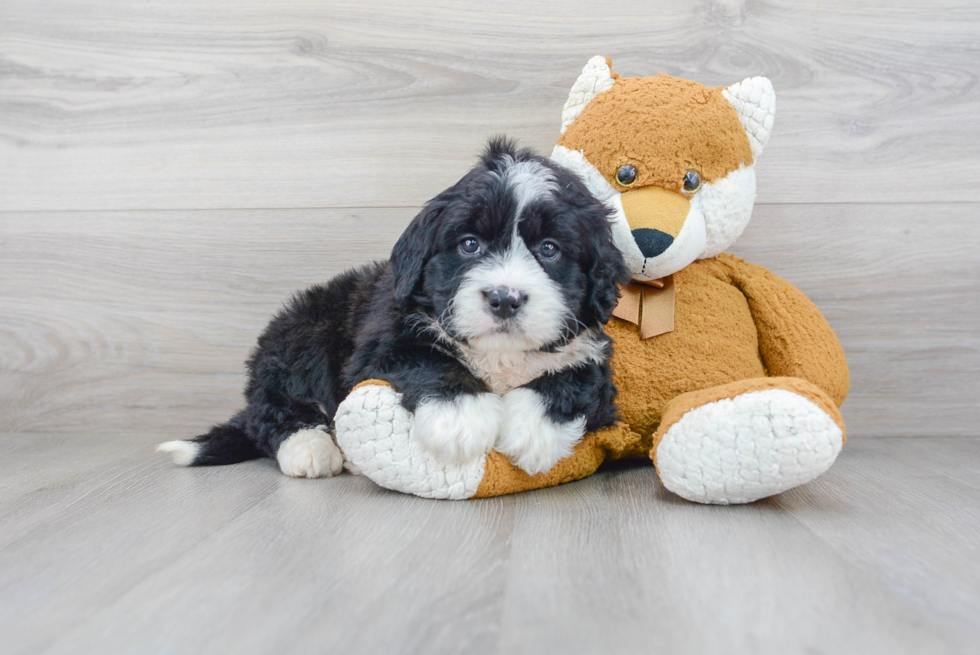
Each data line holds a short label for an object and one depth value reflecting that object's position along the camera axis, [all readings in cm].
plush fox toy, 139
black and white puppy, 132
